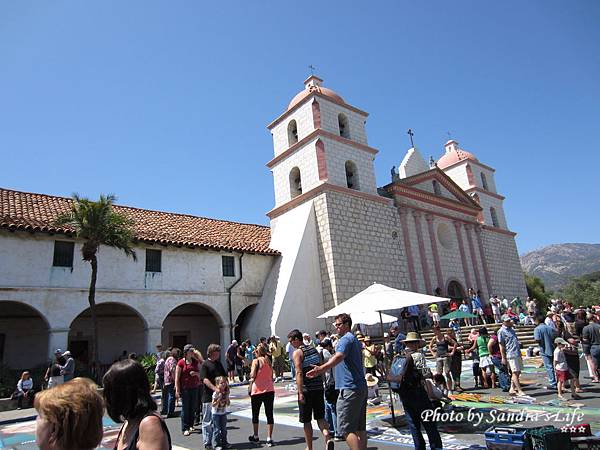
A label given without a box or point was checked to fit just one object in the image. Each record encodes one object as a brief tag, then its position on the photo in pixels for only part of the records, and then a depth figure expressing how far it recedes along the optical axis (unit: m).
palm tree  14.90
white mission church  15.75
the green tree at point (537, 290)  37.75
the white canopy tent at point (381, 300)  9.45
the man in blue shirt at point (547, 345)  9.45
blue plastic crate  4.27
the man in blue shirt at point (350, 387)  4.89
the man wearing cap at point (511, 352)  9.00
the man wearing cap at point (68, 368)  11.96
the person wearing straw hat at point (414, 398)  5.13
